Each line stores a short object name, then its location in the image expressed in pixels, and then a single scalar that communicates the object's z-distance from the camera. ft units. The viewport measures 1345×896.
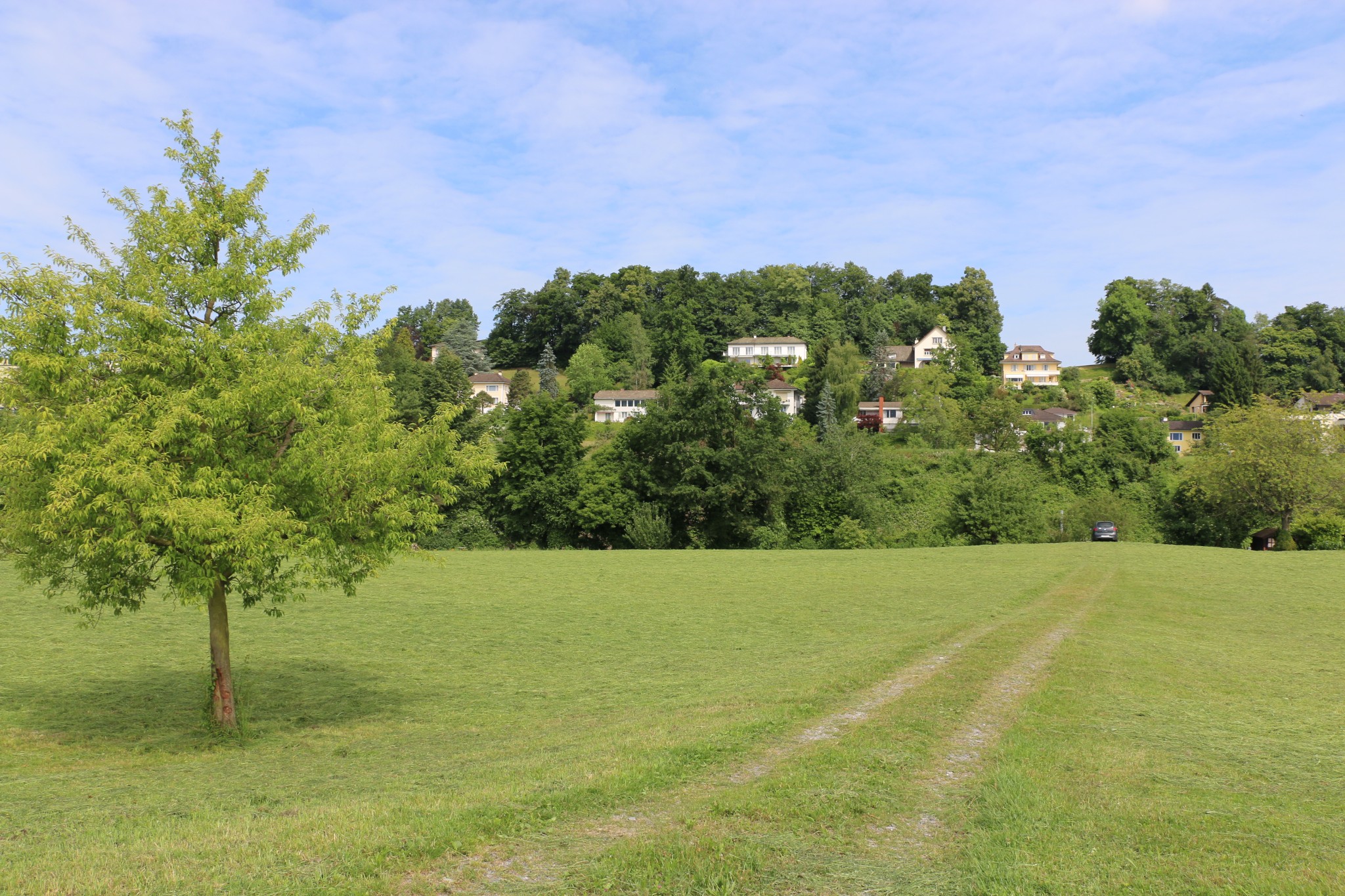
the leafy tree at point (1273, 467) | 195.93
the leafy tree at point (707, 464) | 209.46
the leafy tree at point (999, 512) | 201.36
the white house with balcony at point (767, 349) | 475.31
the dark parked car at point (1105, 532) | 193.47
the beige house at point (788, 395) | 388.78
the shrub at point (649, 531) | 205.98
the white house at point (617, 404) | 410.52
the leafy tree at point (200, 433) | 38.27
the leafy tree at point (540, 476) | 221.87
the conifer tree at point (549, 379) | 457.27
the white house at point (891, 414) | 362.53
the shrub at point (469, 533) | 222.89
